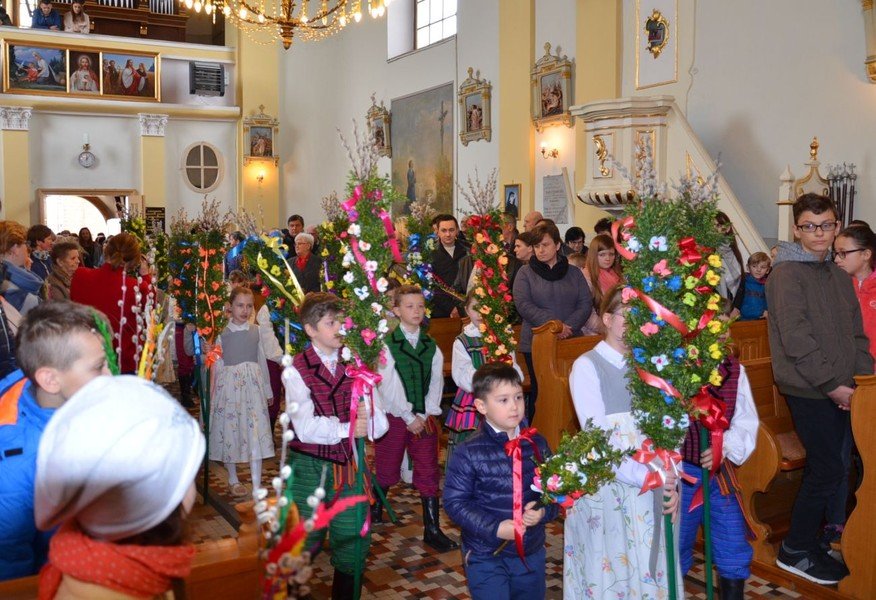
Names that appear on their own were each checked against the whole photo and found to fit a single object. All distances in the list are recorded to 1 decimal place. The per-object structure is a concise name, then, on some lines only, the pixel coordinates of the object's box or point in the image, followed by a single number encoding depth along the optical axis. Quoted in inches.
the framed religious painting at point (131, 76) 717.9
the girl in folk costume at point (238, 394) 233.9
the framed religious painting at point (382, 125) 676.7
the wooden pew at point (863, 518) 159.2
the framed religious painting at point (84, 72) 703.1
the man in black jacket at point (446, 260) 304.8
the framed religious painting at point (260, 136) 759.7
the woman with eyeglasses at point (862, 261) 181.9
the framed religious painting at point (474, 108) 560.7
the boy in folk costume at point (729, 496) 132.8
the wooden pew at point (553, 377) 220.7
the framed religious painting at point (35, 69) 679.1
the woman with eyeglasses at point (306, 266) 324.2
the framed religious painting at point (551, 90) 485.7
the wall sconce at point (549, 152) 499.8
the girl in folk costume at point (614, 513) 125.6
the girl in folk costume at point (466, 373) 195.9
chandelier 413.7
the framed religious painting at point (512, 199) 532.4
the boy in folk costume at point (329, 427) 141.6
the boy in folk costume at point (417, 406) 193.9
